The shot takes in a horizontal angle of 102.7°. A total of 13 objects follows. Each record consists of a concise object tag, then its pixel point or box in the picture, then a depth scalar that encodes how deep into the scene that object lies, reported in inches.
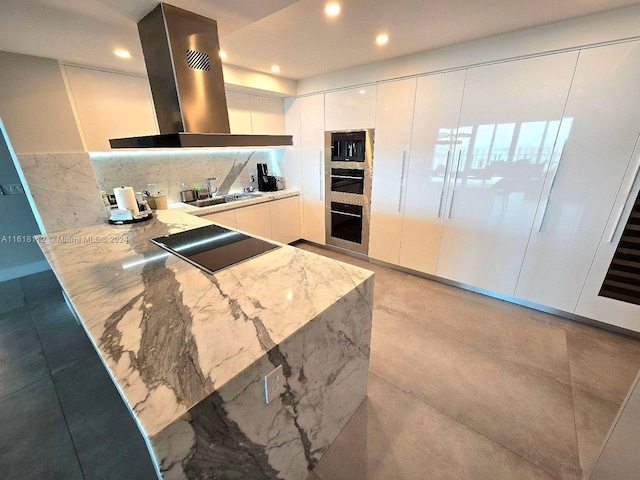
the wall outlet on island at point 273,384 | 34.7
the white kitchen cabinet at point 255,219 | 125.2
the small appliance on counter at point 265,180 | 147.9
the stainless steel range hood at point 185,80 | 53.4
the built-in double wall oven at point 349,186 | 124.6
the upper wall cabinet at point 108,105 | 84.9
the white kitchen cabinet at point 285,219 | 142.9
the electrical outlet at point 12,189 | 114.9
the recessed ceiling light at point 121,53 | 76.1
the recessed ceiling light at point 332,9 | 62.5
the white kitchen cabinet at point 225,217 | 113.6
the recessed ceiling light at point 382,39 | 81.7
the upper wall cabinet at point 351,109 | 115.5
